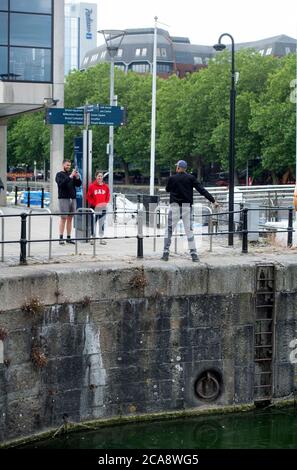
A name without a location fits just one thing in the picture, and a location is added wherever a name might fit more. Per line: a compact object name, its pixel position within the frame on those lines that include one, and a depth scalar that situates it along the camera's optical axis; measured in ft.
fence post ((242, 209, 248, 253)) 55.36
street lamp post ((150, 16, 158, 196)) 131.03
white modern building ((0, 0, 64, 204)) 97.35
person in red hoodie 59.52
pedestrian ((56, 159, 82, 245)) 58.90
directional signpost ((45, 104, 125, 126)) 62.64
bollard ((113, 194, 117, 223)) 88.46
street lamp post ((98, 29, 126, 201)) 85.74
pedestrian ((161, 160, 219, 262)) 51.44
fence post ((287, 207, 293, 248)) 59.35
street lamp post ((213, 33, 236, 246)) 62.78
